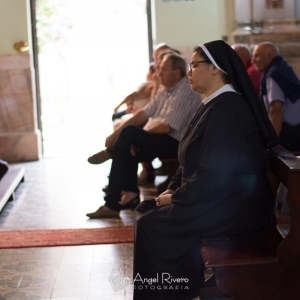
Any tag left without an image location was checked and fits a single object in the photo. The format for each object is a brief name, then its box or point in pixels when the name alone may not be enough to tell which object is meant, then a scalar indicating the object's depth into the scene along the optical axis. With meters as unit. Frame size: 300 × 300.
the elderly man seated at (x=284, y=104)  5.89
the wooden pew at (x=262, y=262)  3.23
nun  3.35
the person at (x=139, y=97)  8.14
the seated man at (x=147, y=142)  5.87
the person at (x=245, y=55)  7.48
